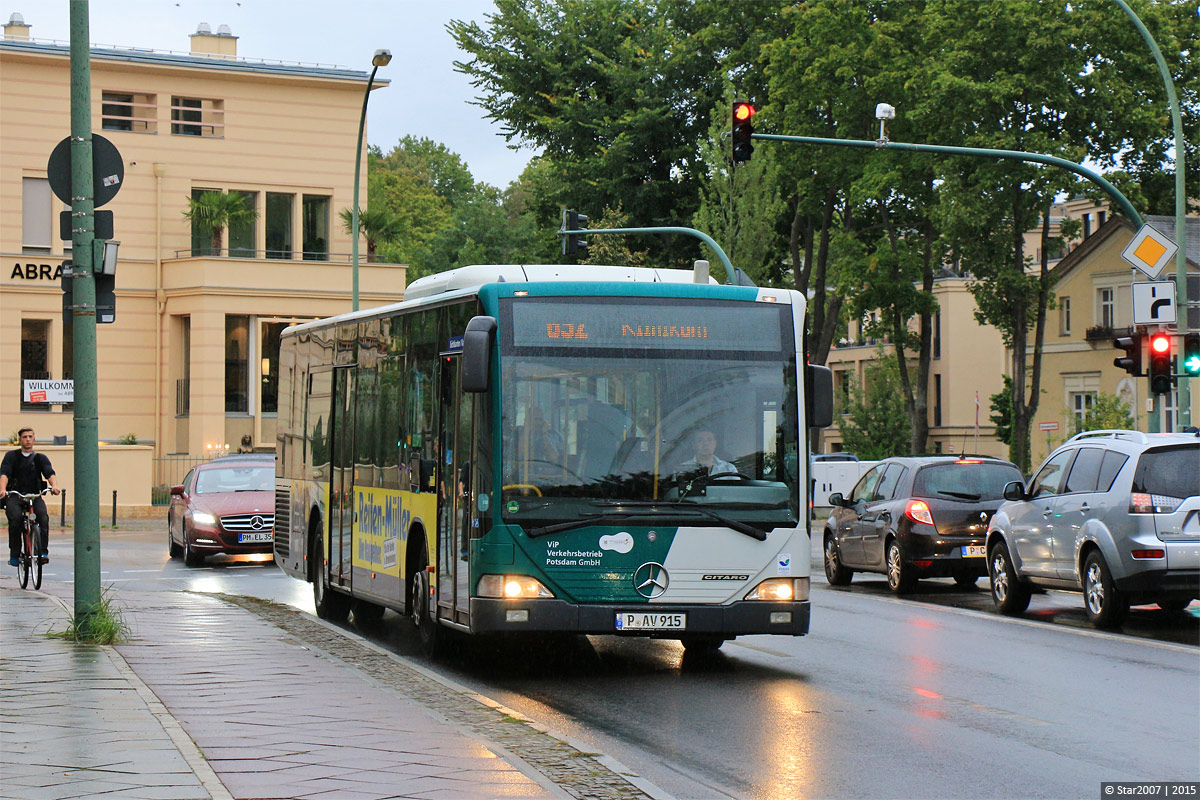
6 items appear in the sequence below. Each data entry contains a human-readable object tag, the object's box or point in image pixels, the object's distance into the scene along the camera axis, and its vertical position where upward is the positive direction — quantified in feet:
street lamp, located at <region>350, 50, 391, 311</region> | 118.83 +17.02
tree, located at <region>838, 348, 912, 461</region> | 245.45 +4.76
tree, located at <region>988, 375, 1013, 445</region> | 257.46 +6.71
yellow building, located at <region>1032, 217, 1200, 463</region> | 222.48 +16.63
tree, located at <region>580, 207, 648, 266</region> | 174.09 +21.86
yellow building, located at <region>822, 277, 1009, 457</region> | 283.59 +13.85
